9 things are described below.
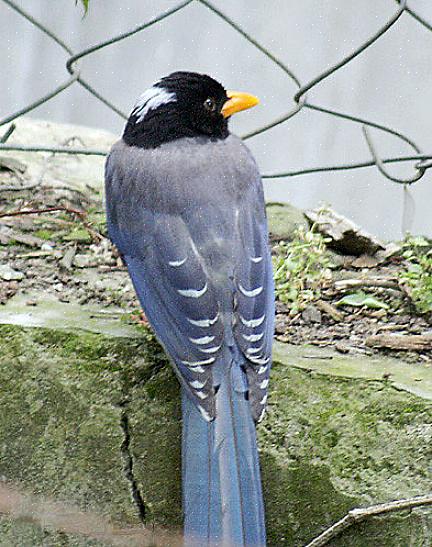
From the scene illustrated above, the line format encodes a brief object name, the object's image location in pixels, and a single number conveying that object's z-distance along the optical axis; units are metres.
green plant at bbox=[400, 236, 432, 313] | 6.20
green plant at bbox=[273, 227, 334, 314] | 6.27
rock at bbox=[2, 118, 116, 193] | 8.42
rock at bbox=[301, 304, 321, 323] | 6.12
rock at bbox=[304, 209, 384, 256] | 6.97
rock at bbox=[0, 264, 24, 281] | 6.46
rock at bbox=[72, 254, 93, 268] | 6.80
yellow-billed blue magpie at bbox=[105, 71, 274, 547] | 4.94
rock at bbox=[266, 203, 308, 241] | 7.47
